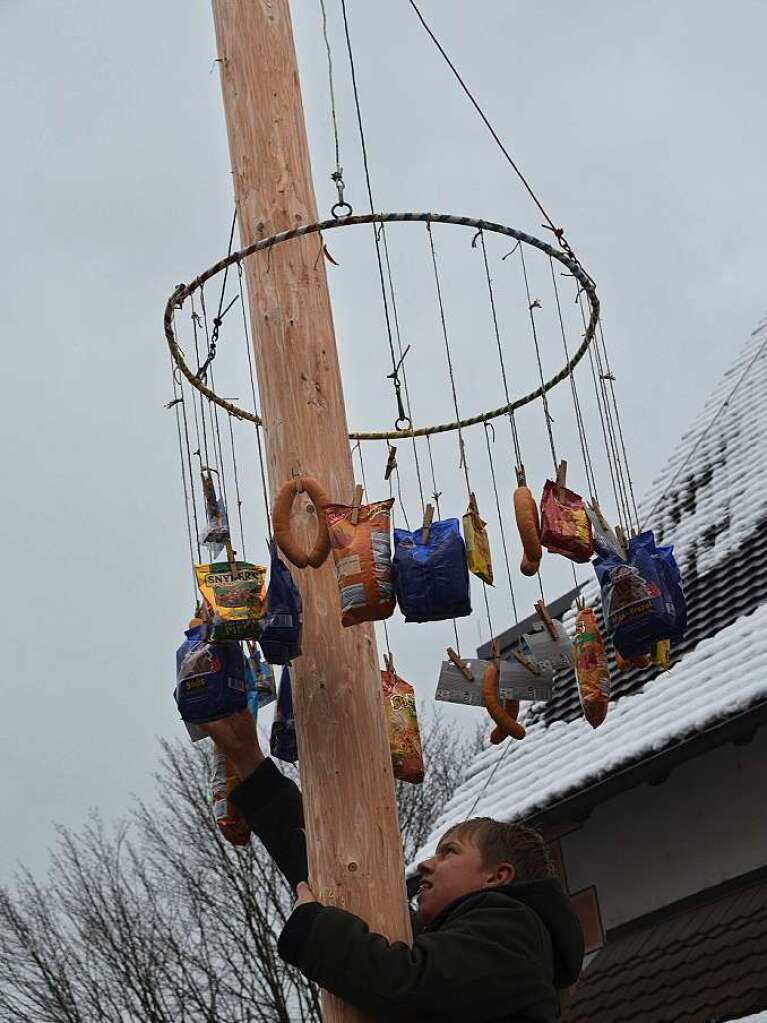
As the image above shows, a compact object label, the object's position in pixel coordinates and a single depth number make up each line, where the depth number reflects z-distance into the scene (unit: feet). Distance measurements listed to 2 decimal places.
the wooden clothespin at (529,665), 15.08
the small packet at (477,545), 12.95
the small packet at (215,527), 13.35
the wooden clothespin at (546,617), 15.24
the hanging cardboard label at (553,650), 15.15
